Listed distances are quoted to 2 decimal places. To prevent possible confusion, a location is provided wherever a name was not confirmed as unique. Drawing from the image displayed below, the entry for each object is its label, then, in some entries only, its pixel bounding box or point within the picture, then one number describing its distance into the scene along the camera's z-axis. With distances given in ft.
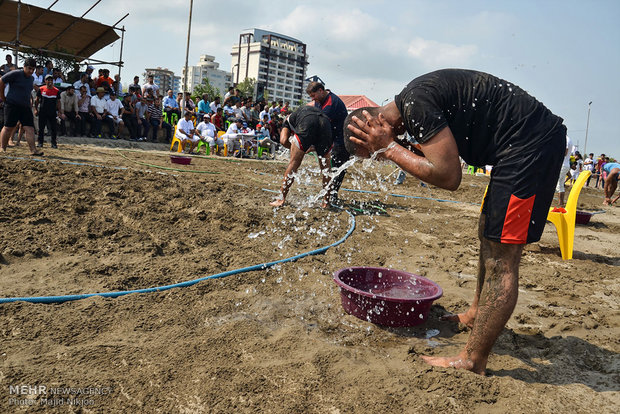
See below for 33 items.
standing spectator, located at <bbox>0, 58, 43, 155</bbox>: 27.63
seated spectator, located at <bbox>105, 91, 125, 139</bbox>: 47.09
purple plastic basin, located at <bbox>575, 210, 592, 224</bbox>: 28.07
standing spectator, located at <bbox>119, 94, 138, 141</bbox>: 49.55
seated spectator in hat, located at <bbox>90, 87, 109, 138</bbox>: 45.57
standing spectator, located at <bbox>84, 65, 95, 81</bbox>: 47.98
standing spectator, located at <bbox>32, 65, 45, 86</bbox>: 39.92
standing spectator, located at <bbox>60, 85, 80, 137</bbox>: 42.12
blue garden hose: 9.77
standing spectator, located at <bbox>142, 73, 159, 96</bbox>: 53.36
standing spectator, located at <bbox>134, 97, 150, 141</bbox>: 50.26
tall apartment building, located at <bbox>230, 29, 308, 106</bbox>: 370.53
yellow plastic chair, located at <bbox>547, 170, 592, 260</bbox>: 18.22
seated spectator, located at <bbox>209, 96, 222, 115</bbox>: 58.65
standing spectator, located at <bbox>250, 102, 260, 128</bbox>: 62.75
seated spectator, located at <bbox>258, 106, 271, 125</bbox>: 60.85
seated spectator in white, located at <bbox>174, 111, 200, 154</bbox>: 47.80
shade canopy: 54.60
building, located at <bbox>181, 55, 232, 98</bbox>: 426.51
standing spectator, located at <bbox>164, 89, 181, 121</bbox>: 58.49
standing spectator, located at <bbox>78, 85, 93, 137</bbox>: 43.86
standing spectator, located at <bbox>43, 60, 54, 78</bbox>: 43.47
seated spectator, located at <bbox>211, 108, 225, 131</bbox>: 54.24
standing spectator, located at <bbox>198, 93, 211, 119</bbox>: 59.14
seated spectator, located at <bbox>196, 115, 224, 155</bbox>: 49.80
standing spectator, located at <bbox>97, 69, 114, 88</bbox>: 48.22
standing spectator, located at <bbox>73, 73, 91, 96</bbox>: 44.88
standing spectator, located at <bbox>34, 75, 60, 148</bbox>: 33.65
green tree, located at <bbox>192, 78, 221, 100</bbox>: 174.45
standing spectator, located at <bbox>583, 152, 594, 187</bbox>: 93.16
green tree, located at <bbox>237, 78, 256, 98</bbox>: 253.65
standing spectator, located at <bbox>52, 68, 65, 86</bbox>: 43.03
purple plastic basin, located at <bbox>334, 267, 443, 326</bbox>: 10.11
